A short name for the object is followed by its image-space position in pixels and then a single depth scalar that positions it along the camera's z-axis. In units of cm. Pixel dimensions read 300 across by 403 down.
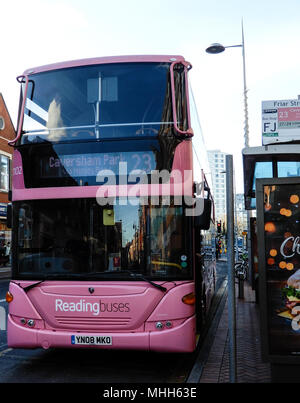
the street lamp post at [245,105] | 2342
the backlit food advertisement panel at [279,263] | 518
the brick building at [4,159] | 3294
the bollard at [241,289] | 1483
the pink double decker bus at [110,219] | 620
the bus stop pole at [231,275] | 452
